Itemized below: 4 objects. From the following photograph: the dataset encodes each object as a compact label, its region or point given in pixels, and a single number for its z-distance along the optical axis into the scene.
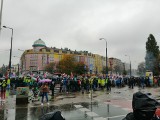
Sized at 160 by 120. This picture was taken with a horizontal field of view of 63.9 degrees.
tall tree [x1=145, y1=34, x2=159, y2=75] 43.86
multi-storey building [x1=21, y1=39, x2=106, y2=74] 84.32
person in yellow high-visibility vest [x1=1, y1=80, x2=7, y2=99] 11.16
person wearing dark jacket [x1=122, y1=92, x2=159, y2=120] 2.62
